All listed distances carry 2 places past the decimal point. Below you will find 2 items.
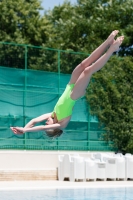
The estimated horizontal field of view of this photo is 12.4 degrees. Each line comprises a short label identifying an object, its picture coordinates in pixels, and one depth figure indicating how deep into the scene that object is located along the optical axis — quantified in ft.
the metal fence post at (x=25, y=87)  69.56
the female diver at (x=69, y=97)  32.40
